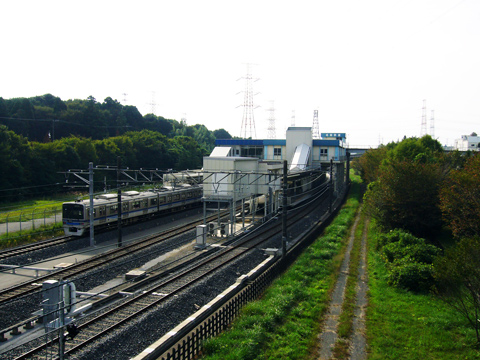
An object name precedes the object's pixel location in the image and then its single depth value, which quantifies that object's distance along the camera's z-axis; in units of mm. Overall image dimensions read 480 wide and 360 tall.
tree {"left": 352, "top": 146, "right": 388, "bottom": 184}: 47688
